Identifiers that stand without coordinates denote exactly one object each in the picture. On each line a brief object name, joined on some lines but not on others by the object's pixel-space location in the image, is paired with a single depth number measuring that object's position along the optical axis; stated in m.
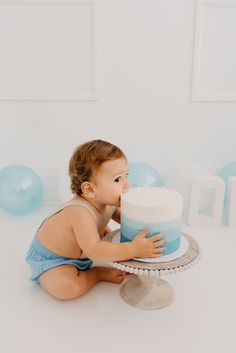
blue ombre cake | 1.14
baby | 1.17
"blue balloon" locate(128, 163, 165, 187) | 1.90
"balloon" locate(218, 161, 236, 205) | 2.12
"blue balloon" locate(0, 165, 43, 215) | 1.96
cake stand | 1.10
